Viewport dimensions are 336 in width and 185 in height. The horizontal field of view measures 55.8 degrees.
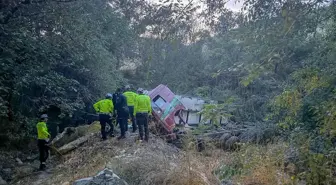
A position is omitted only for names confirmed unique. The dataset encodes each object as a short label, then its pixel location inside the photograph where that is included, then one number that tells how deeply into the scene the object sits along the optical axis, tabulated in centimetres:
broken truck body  1229
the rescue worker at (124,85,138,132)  1016
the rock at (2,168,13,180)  902
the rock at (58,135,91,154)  995
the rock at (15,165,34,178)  895
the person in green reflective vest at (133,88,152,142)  958
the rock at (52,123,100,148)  1105
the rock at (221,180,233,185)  506
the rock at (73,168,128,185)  458
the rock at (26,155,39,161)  1124
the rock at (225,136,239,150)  1010
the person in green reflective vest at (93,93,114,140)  971
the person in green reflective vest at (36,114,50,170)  924
